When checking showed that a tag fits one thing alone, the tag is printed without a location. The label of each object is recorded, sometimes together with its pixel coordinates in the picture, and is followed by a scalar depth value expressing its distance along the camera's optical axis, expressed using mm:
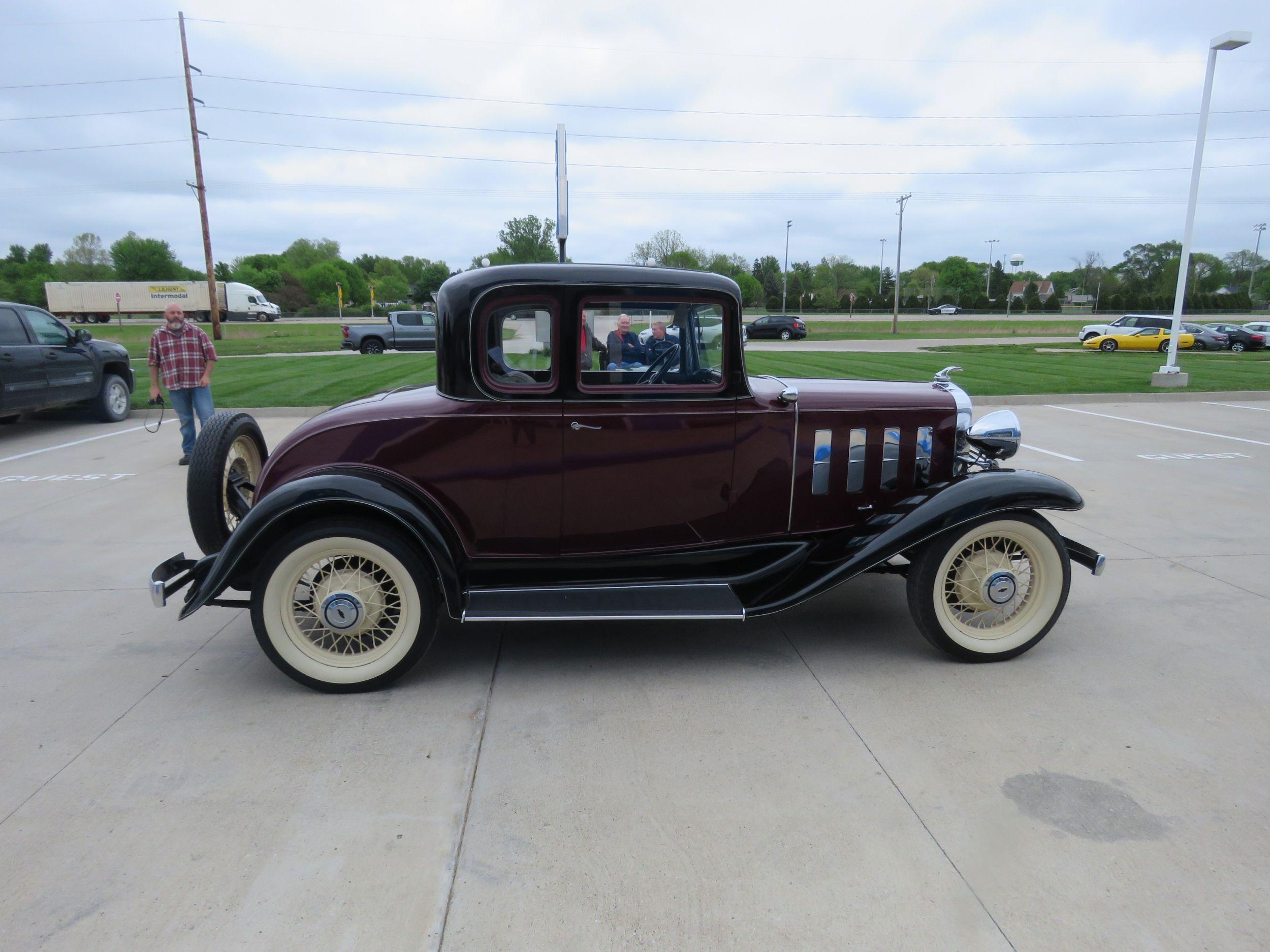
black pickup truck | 9773
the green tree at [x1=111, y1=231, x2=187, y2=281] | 82625
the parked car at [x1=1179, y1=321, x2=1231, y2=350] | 31453
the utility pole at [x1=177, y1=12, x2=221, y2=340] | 27969
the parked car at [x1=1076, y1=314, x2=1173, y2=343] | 29812
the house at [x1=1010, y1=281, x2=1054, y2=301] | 107625
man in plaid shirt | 8008
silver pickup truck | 26172
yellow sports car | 29344
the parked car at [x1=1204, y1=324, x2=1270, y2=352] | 31625
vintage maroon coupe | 3523
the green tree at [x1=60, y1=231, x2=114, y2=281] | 79875
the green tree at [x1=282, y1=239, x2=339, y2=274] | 104062
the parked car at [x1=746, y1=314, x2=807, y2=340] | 36406
